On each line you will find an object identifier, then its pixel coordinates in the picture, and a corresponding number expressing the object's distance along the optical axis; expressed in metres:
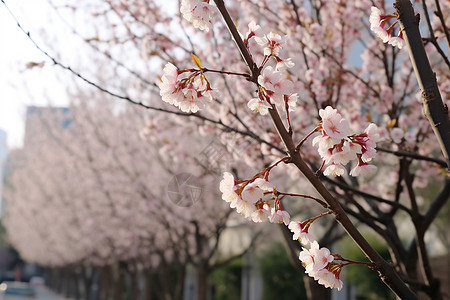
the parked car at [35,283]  48.19
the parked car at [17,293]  22.34
